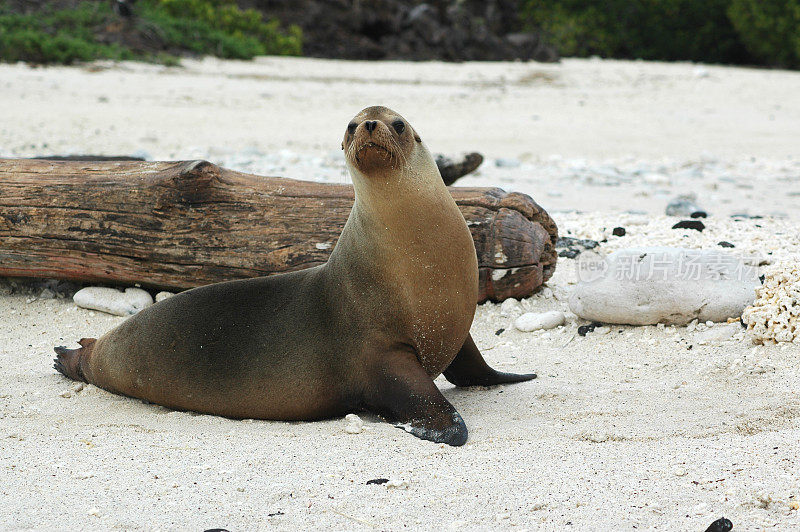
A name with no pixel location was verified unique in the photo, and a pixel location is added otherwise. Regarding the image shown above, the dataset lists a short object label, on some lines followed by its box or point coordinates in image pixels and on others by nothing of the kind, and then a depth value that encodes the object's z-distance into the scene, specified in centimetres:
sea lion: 737
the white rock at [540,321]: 1032
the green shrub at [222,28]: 3872
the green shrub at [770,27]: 4878
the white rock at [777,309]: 859
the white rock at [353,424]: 727
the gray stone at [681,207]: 1488
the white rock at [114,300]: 1116
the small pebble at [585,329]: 1000
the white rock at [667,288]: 957
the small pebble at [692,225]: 1287
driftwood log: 1065
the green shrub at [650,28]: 5537
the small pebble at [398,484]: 601
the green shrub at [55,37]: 3203
